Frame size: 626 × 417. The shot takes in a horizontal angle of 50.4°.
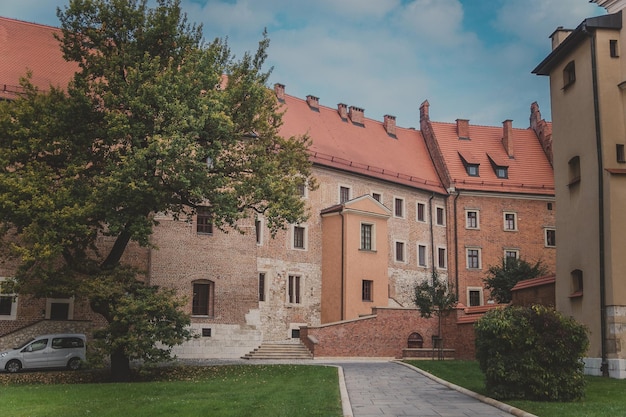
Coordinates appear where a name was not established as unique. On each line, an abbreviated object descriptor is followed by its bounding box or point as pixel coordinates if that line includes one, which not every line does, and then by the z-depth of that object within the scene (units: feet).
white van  78.01
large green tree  66.23
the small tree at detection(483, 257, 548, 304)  115.55
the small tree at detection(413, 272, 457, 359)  106.52
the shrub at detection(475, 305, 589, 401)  43.19
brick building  96.32
